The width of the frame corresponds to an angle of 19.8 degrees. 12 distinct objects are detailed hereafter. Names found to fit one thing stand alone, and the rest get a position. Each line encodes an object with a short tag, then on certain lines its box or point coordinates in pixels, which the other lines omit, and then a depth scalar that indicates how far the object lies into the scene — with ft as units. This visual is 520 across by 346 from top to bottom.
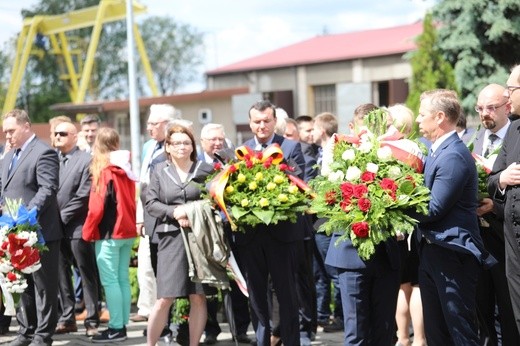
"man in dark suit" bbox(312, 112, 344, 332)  49.07
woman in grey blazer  41.08
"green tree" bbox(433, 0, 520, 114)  122.56
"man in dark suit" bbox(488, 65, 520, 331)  31.37
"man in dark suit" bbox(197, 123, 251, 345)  46.33
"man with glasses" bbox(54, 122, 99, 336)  49.79
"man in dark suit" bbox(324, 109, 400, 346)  34.77
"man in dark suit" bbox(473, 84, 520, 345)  36.41
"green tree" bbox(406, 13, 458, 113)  140.85
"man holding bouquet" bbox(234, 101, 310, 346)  39.96
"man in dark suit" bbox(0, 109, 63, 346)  45.33
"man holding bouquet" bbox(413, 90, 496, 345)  31.51
